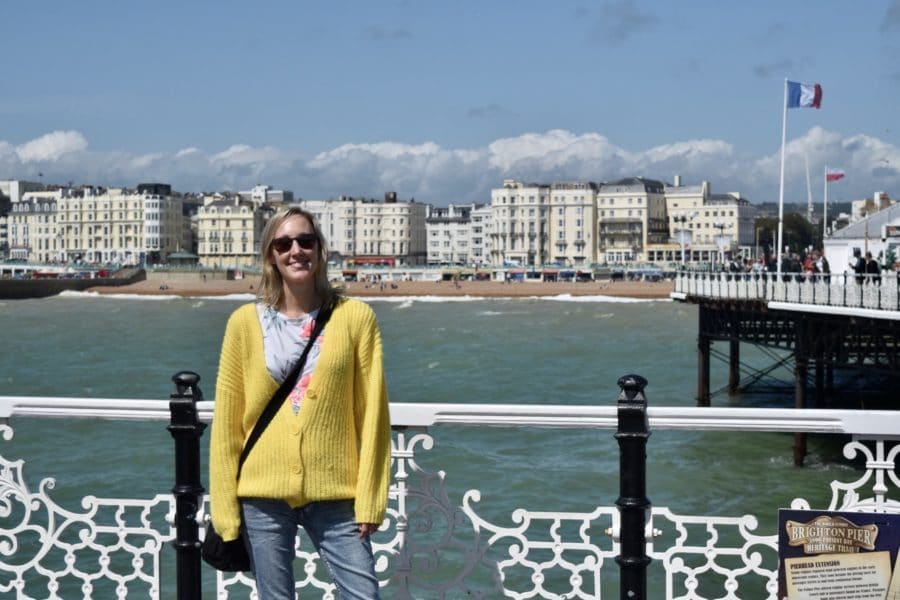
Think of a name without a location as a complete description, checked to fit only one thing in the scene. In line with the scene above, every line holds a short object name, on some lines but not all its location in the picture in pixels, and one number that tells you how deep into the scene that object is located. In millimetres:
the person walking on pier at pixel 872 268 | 25409
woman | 4250
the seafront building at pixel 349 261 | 191875
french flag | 35875
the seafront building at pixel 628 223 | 185838
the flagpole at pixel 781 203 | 33781
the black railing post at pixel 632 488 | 4699
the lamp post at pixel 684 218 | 175600
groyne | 132375
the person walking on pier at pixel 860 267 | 26248
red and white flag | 47375
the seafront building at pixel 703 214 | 189500
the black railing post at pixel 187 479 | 4902
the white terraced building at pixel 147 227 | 195625
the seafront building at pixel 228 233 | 191750
